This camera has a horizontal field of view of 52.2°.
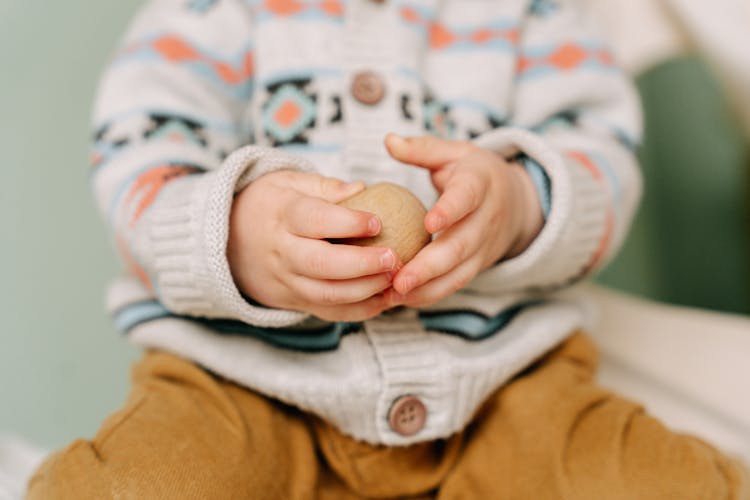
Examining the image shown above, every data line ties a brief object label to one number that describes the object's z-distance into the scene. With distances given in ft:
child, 1.59
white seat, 2.18
